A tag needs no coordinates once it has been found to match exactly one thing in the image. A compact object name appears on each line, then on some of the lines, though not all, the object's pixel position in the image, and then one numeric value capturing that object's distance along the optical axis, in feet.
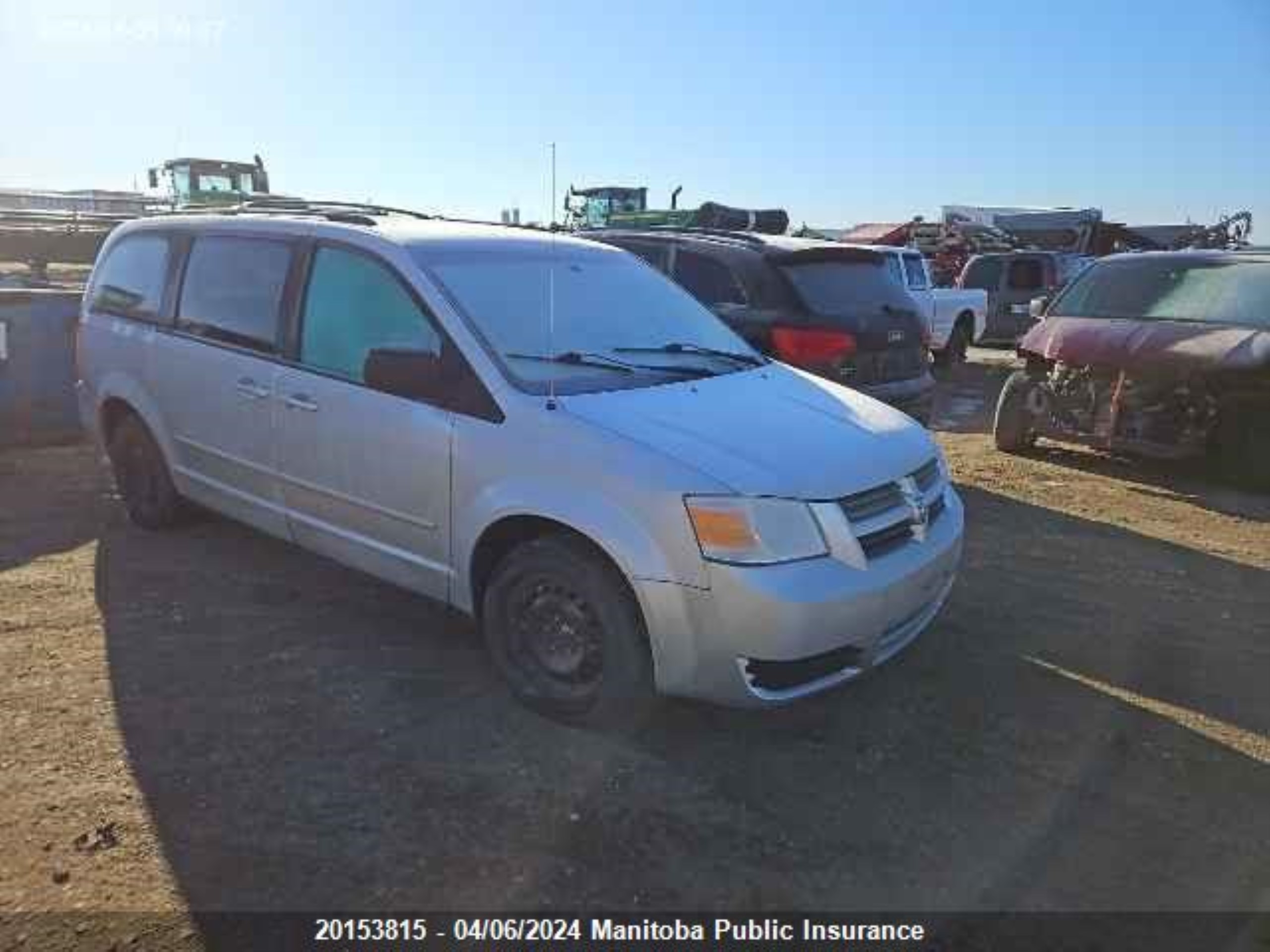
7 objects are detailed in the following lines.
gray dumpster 24.49
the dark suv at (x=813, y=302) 19.99
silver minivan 9.93
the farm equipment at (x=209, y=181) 89.35
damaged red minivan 22.52
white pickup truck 44.93
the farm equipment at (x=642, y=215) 57.00
